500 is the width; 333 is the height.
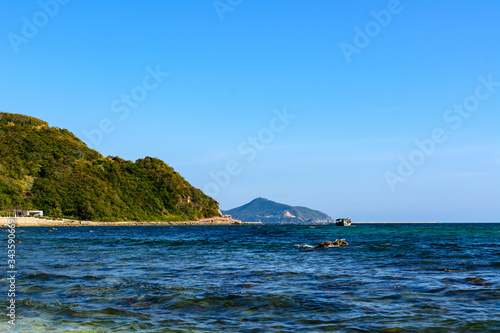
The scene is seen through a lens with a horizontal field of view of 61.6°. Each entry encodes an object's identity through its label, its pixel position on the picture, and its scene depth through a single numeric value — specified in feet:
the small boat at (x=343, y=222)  634.68
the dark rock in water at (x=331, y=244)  144.56
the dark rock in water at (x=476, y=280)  64.95
